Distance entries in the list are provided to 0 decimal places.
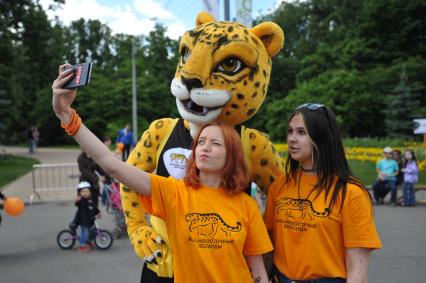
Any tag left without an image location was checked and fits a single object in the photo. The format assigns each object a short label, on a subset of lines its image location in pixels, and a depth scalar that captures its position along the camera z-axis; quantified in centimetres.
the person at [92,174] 818
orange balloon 603
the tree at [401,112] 2203
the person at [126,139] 1705
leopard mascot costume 237
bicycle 703
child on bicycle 701
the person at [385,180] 1084
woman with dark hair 210
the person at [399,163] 1120
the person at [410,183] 1058
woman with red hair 202
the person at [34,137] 2911
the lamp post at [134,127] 2063
